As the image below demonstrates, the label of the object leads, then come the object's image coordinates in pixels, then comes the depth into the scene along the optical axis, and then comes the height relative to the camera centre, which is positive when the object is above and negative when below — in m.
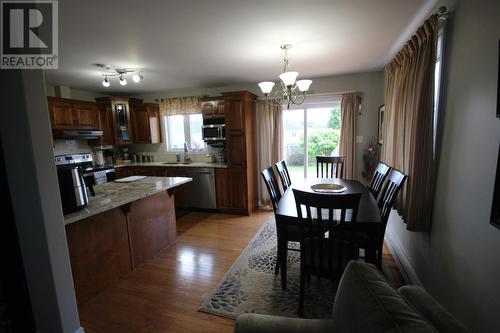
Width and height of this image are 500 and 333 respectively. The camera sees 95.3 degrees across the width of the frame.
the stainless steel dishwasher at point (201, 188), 4.34 -0.90
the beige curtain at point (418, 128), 1.76 +0.05
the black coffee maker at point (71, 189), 1.78 -0.34
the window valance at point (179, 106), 4.68 +0.76
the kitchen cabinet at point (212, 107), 4.24 +0.63
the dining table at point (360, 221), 1.67 -0.64
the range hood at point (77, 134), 3.82 +0.21
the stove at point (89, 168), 3.98 -0.43
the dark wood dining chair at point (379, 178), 2.42 -0.48
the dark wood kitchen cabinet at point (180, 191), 4.46 -0.96
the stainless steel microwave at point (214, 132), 4.29 +0.17
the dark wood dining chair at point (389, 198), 1.81 -0.53
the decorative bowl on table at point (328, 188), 2.41 -0.56
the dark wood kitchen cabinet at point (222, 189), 4.24 -0.90
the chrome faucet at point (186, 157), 4.96 -0.33
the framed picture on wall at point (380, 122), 3.47 +0.20
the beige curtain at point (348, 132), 3.81 +0.07
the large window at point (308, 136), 4.15 +0.03
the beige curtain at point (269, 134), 4.26 +0.09
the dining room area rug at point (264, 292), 1.88 -1.39
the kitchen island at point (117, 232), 2.00 -0.91
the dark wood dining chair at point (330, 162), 3.43 -0.38
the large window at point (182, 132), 4.93 +0.23
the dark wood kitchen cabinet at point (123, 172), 4.77 -0.58
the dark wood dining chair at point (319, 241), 1.59 -0.80
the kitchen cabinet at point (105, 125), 4.58 +0.40
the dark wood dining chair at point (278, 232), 2.08 -0.85
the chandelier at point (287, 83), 2.27 +0.59
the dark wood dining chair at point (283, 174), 2.94 -0.47
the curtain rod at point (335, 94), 3.81 +0.74
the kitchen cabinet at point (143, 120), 4.88 +0.50
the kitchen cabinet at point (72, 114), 3.85 +0.58
